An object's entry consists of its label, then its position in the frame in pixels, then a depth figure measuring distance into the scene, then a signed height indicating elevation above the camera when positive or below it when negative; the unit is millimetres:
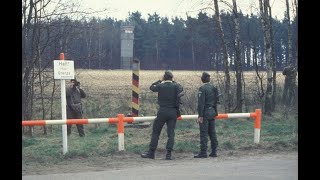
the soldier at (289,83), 22453 -540
